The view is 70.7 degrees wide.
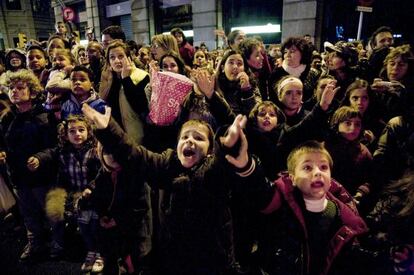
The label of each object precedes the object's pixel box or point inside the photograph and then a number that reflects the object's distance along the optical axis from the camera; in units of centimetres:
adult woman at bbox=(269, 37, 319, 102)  371
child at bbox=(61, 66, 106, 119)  321
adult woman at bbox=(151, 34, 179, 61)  360
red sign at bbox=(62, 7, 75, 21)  1866
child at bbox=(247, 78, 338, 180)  252
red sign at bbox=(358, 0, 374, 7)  625
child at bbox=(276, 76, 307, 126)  296
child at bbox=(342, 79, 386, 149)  304
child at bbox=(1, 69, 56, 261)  295
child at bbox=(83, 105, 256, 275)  197
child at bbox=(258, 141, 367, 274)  187
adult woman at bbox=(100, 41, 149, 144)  316
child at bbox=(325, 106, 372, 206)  268
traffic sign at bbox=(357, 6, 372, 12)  600
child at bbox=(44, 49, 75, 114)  332
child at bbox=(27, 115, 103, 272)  282
